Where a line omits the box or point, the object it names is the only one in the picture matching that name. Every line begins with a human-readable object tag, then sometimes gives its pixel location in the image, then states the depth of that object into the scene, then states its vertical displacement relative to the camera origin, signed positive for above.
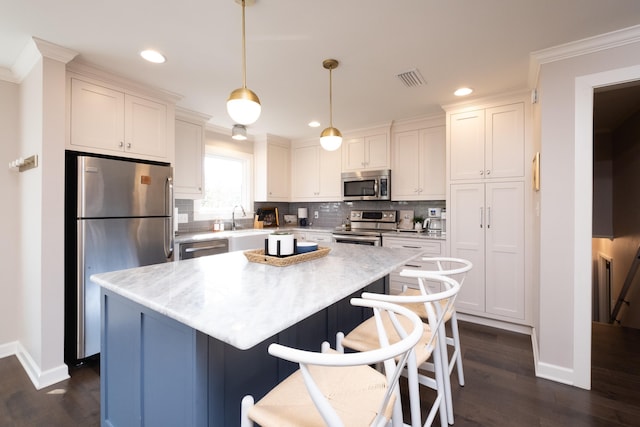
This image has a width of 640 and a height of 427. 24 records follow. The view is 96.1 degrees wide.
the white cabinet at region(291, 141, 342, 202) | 4.55 +0.67
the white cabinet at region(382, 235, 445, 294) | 3.39 -0.44
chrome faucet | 4.35 -0.03
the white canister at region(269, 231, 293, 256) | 1.80 -0.19
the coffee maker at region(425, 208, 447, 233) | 3.80 -0.10
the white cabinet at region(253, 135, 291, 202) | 4.62 +0.74
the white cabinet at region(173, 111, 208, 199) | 3.39 +0.70
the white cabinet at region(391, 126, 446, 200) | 3.64 +0.64
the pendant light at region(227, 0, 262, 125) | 1.54 +0.59
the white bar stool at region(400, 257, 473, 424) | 1.47 -0.64
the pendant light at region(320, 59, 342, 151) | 2.26 +0.60
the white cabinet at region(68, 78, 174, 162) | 2.33 +0.81
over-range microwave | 3.96 +0.40
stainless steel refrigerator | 2.24 -0.15
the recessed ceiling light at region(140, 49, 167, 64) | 2.18 +1.22
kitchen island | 0.98 -0.47
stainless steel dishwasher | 3.07 -0.39
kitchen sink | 3.62 -0.34
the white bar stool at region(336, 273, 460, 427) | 1.12 -0.62
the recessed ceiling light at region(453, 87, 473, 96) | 2.87 +1.24
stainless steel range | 3.82 -0.22
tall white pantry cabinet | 2.90 +0.10
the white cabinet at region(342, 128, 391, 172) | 4.02 +0.91
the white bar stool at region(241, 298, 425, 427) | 0.73 -0.62
